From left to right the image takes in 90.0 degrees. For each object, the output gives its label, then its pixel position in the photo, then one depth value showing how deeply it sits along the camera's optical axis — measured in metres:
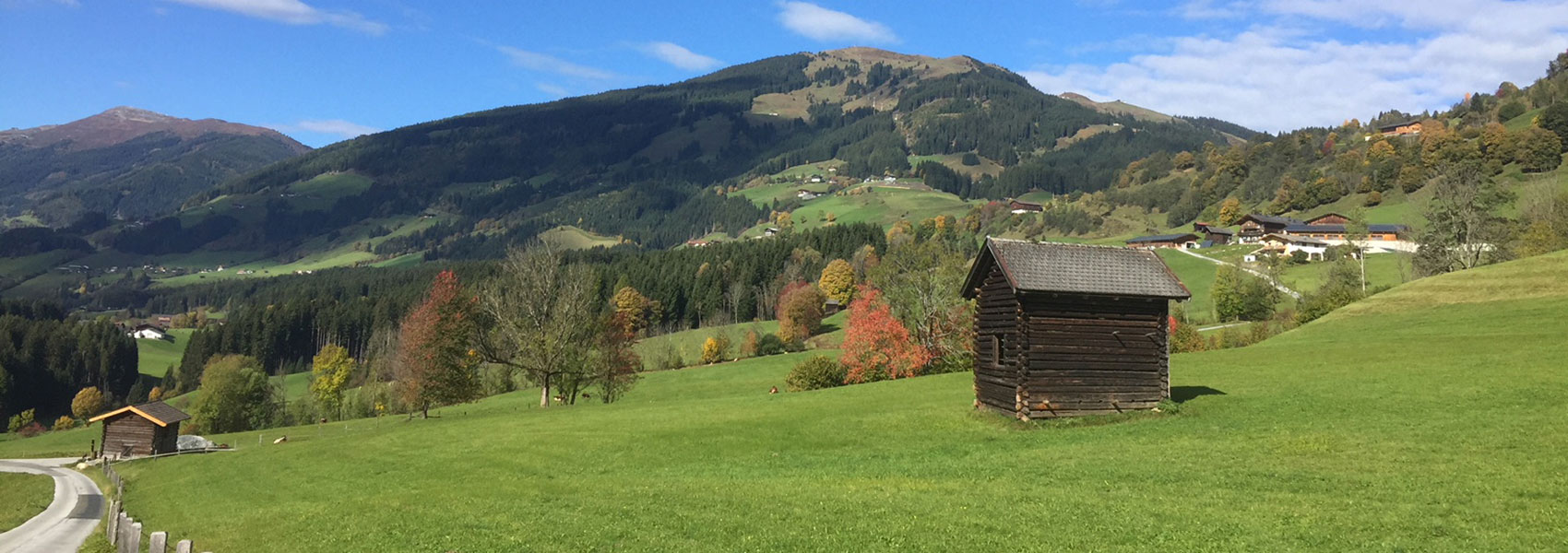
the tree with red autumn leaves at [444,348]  59.44
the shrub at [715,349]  110.44
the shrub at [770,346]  112.81
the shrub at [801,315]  120.50
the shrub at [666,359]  105.00
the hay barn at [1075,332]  31.25
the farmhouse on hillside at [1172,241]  164.38
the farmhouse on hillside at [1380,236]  131.62
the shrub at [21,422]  126.69
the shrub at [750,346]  113.38
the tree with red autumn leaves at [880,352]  62.88
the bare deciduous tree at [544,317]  59.97
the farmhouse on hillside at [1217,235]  163.75
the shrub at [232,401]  93.00
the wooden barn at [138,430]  58.12
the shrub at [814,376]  60.75
